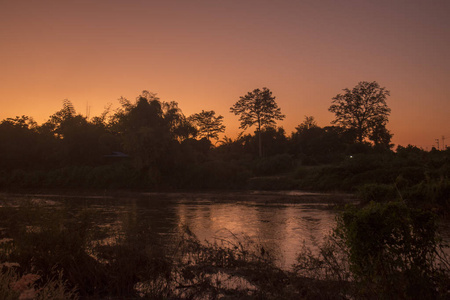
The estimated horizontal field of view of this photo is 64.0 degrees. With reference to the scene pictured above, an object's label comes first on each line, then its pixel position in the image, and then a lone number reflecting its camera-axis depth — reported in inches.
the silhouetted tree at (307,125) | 2828.0
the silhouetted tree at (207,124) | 3253.0
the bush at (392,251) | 209.9
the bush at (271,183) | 1566.3
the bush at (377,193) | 890.1
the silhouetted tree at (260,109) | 2701.8
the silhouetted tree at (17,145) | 2062.0
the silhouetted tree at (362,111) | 2492.6
